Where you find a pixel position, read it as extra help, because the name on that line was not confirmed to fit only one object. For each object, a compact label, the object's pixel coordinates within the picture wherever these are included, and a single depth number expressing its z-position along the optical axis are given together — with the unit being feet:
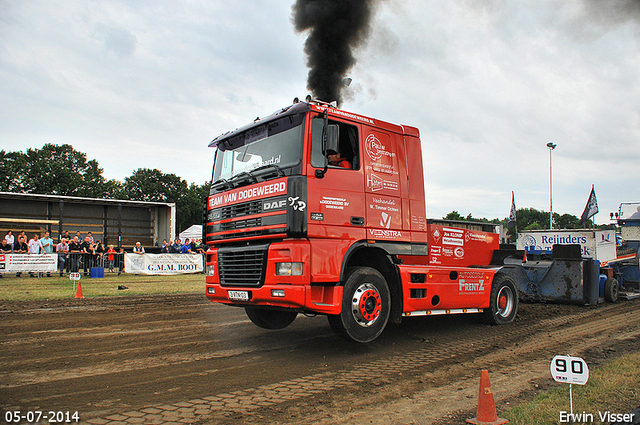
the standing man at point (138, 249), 64.88
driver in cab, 19.80
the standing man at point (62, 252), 57.11
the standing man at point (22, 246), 56.56
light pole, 121.30
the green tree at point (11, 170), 190.90
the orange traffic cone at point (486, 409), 11.52
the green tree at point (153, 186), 258.98
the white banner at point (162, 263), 63.46
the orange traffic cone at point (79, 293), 36.98
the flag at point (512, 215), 101.71
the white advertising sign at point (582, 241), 40.75
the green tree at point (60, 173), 199.41
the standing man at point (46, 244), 58.23
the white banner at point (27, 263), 54.13
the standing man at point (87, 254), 60.54
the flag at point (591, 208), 92.68
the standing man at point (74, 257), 58.98
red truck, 18.22
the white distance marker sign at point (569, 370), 11.15
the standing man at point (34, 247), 56.95
